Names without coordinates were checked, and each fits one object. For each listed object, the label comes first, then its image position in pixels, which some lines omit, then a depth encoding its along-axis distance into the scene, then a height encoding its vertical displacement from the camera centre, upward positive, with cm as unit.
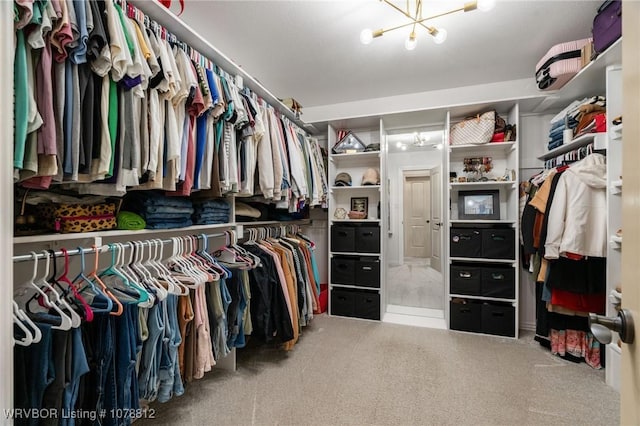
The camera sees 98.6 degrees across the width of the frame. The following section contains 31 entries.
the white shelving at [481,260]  253 -46
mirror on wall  325 -9
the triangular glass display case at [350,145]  308 +75
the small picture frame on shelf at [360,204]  329 +9
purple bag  161 +115
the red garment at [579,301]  202 -67
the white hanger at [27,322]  80 -34
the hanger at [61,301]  90 -31
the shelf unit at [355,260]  290 -52
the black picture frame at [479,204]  277 +8
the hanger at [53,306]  87 -32
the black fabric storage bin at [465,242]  262 -30
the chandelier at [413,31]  143 +107
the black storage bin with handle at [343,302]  297 -99
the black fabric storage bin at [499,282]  250 -65
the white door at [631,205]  58 +1
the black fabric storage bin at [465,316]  260 -100
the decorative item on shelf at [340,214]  313 -3
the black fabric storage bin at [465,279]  259 -64
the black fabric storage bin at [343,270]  296 -64
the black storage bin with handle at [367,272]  289 -64
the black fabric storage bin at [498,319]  251 -99
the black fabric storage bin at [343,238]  297 -30
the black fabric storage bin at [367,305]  290 -99
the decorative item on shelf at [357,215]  311 -4
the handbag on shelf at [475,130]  259 +79
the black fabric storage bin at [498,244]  253 -30
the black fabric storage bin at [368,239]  289 -29
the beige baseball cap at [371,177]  305 +38
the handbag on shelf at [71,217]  111 -2
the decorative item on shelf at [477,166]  282 +47
